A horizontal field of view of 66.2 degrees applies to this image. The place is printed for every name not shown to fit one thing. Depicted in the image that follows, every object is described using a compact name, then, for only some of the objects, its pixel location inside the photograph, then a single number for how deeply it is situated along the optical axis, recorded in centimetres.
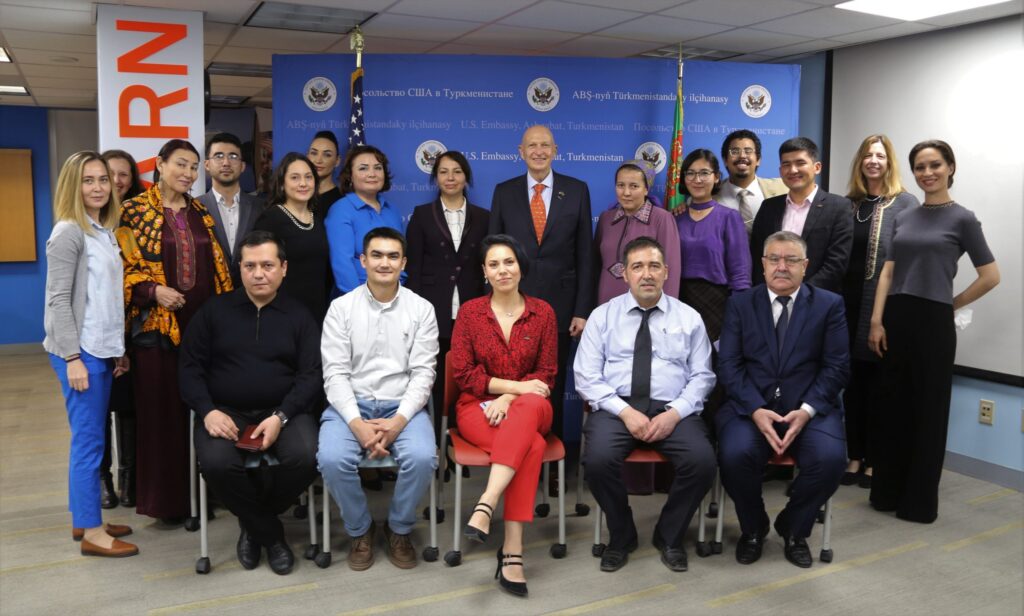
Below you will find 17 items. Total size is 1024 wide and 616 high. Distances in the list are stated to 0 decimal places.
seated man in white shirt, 316
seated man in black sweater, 313
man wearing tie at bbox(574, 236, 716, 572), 322
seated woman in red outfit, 311
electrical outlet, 463
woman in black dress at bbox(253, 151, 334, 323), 372
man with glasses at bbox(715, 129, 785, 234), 433
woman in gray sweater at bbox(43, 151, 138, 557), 308
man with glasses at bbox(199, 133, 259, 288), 389
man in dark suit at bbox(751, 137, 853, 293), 397
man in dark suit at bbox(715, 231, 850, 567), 324
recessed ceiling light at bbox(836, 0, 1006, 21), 441
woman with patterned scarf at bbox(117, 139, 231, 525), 338
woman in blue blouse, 386
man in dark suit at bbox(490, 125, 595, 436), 402
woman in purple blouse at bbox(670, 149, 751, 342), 396
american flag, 469
